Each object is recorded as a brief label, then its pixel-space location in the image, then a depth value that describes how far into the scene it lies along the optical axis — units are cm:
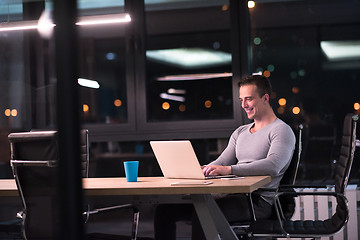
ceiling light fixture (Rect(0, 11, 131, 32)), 416
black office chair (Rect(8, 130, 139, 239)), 252
